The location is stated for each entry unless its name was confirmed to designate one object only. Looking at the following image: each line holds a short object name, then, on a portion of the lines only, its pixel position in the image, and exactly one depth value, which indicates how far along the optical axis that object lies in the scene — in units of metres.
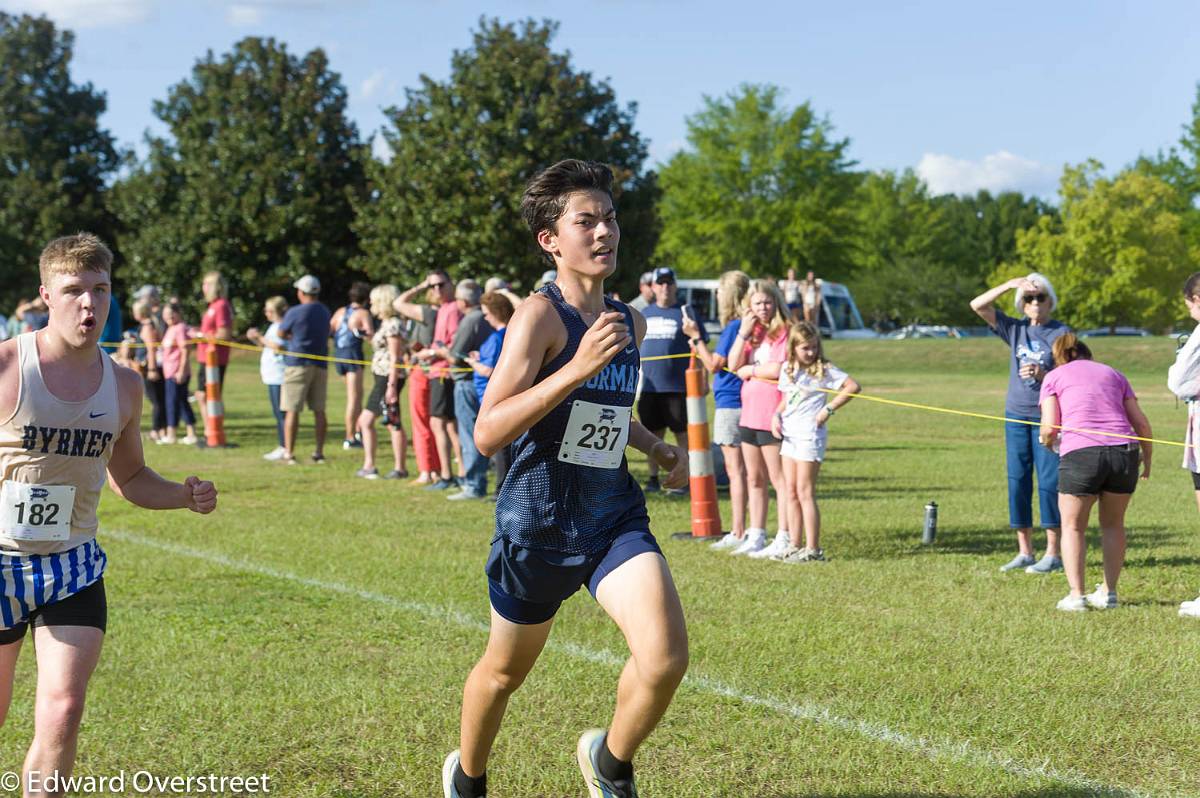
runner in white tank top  3.81
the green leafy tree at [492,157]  41.41
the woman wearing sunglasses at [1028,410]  8.83
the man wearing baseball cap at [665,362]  12.05
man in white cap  15.13
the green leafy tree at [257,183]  45.84
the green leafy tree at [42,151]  52.03
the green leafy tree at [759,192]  63.50
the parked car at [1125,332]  73.44
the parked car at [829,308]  52.84
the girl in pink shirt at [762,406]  9.48
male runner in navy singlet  3.81
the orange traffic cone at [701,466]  9.97
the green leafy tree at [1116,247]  55.28
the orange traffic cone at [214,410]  17.05
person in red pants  13.34
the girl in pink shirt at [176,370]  17.22
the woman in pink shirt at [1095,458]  7.45
